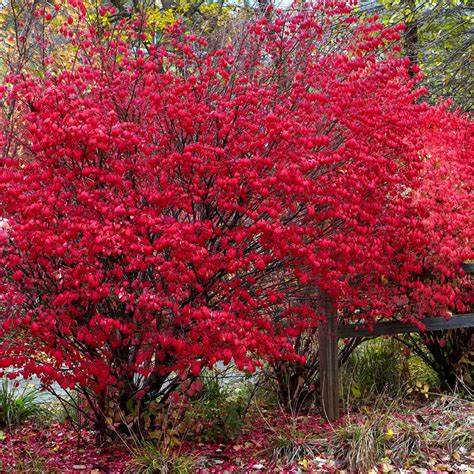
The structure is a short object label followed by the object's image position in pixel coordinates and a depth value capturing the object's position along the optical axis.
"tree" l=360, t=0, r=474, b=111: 11.20
